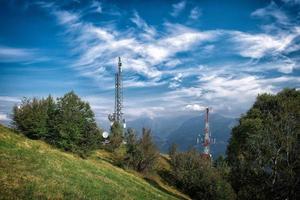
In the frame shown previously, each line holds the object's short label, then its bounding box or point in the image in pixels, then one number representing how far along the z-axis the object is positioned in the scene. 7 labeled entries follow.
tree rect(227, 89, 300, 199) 27.86
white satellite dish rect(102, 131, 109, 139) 59.35
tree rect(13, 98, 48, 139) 44.32
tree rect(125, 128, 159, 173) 52.00
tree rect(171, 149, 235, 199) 43.58
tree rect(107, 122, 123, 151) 60.10
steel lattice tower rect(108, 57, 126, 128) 72.00
